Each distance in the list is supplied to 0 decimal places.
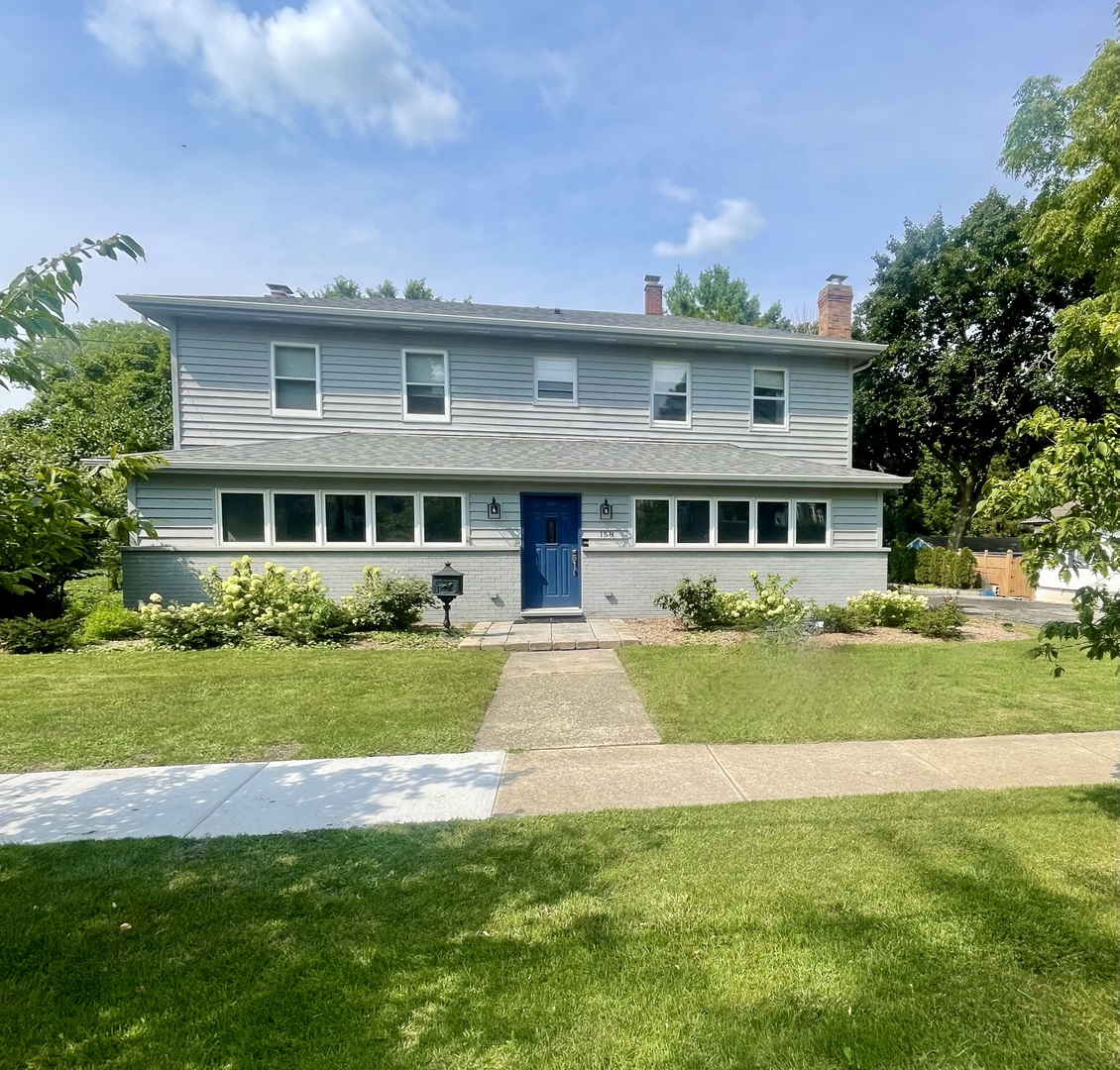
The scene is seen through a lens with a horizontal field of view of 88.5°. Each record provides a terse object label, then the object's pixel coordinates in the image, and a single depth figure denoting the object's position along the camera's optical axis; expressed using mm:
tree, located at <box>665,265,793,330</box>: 31891
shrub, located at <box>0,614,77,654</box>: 8406
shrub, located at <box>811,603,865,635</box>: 10039
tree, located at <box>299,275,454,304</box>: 31188
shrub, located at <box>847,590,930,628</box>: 10305
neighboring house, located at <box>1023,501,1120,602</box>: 15750
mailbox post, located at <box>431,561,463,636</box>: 9562
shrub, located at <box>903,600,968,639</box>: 9750
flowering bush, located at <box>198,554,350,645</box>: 8938
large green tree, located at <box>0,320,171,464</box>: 15981
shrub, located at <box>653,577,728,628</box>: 9938
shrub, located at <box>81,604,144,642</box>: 9086
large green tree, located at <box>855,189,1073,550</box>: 19906
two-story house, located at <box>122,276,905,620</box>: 10453
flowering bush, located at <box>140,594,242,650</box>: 8688
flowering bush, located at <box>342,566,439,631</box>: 9609
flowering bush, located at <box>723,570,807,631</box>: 9812
